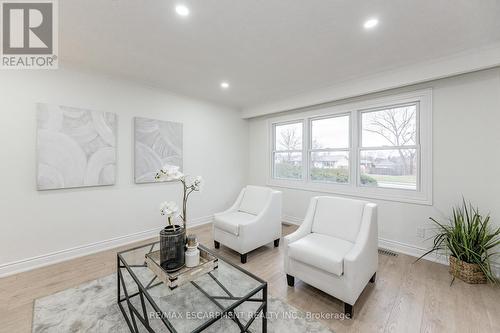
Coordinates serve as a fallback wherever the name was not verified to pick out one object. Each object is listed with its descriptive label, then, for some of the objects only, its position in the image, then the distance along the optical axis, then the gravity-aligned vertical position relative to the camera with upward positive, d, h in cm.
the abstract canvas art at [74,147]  240 +22
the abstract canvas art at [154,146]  314 +31
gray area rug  153 -123
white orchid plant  169 -9
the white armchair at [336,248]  167 -78
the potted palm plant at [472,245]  207 -84
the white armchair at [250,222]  257 -76
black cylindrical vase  154 -66
